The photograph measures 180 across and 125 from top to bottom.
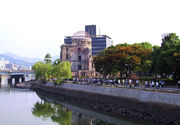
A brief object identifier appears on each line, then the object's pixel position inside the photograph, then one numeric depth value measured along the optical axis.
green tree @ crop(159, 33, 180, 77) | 49.19
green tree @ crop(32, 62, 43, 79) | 105.51
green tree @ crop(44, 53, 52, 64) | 151.62
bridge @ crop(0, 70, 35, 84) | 163.25
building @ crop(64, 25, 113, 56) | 198.84
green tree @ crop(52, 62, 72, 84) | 90.61
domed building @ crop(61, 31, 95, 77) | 131.75
